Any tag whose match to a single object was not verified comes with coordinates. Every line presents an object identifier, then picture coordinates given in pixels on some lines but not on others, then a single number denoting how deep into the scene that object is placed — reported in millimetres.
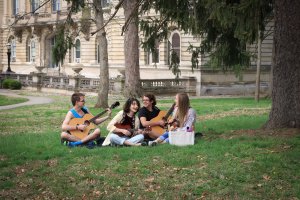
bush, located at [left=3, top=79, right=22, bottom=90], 44188
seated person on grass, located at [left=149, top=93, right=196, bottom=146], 11281
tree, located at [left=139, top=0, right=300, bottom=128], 11562
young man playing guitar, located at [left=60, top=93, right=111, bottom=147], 11508
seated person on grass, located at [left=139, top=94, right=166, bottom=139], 11789
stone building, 39344
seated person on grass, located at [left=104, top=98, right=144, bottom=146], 11445
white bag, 11055
